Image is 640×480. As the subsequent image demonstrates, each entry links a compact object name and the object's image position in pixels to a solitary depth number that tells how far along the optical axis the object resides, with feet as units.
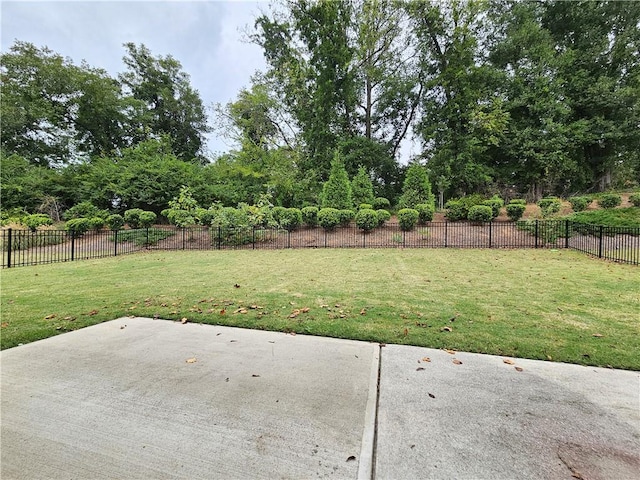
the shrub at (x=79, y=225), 40.34
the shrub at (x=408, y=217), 40.12
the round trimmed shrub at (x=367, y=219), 40.70
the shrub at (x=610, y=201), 41.06
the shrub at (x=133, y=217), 45.01
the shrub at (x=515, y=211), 40.50
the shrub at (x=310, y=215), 43.16
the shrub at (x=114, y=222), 44.27
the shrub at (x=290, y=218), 41.83
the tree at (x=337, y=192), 46.83
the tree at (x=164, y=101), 78.43
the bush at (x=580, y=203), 42.22
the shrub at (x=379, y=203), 50.37
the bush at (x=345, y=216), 42.64
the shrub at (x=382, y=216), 42.45
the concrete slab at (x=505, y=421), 4.75
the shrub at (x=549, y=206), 41.24
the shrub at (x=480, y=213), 39.83
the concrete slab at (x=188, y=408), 4.81
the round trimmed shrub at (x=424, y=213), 41.93
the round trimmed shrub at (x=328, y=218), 41.24
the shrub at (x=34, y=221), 40.22
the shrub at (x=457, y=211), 43.16
